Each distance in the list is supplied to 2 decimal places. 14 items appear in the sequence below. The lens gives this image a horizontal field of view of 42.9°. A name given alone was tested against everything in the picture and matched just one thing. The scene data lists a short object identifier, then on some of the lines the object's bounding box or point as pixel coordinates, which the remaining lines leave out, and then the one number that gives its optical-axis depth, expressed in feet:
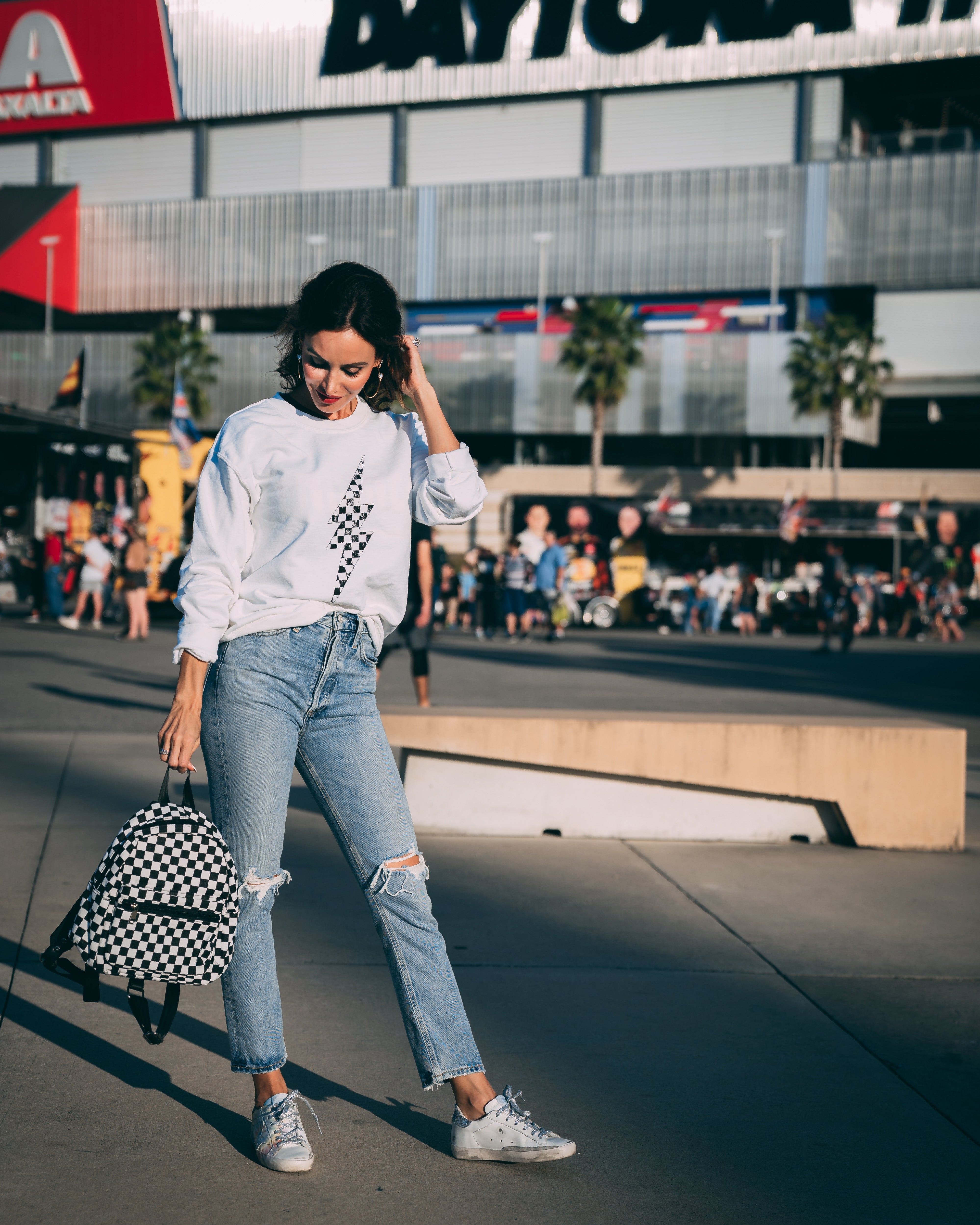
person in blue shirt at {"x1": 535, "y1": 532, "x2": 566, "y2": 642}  71.51
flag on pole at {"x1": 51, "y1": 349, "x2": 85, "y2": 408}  79.71
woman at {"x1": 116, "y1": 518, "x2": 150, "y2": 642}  57.41
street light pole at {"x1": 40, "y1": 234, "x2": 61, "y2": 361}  169.78
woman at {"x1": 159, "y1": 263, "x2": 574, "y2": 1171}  8.63
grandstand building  147.84
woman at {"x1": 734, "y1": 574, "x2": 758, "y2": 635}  91.45
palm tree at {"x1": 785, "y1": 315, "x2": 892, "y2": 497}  143.23
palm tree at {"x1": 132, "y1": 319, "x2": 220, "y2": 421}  160.45
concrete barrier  19.40
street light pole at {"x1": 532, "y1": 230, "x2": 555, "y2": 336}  156.97
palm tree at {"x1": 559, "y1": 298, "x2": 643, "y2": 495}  146.51
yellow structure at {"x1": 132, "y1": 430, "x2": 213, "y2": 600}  78.69
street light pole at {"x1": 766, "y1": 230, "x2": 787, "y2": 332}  148.97
